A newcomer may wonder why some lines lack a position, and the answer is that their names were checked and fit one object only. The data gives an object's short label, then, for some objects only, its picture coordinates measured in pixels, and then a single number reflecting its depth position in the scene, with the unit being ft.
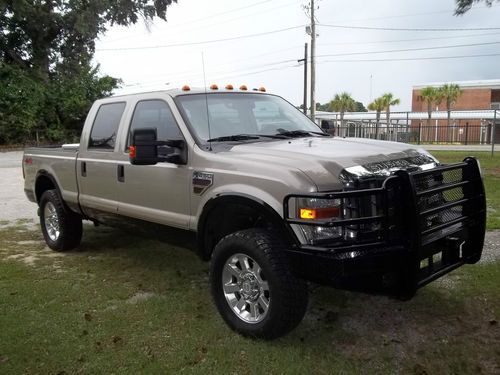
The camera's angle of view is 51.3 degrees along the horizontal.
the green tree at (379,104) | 172.14
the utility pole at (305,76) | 106.11
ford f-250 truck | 11.22
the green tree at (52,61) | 89.10
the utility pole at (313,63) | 96.66
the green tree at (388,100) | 171.53
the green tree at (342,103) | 165.27
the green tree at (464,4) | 25.25
